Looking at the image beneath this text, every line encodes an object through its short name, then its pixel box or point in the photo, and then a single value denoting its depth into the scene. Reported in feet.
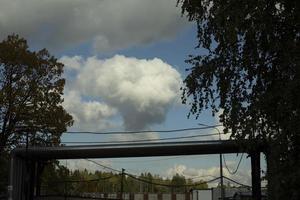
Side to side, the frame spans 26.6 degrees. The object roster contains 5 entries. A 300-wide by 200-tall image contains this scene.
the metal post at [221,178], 159.07
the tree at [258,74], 55.47
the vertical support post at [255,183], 113.19
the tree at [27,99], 155.33
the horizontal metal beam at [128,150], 119.57
